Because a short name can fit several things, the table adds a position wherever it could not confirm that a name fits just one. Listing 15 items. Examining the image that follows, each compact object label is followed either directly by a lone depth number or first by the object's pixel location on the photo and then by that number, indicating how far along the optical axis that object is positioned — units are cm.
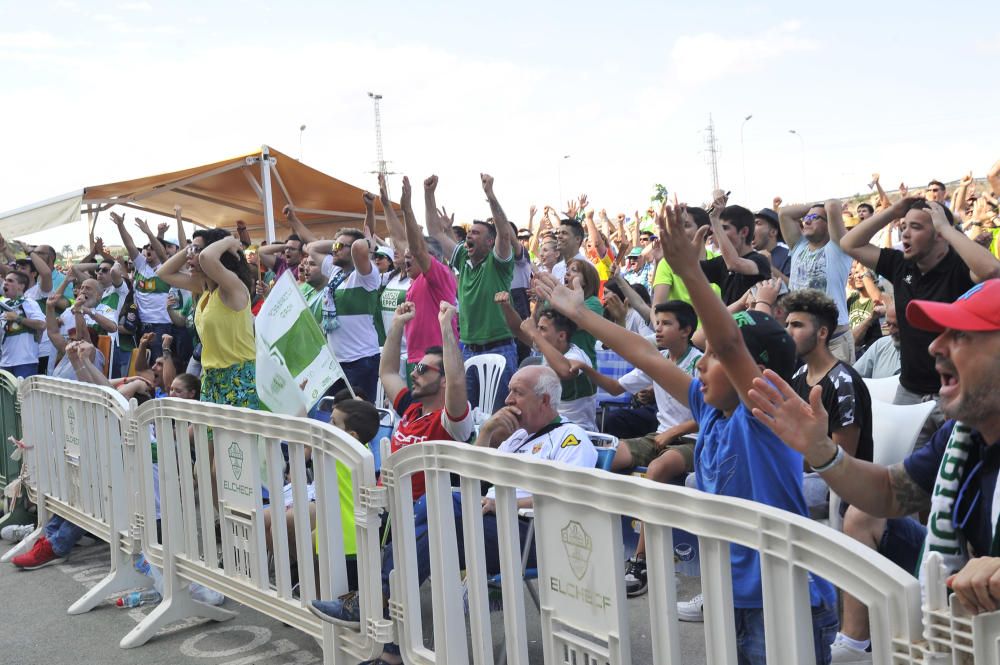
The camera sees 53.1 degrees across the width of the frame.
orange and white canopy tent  1383
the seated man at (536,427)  482
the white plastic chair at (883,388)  587
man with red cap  248
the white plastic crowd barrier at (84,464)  641
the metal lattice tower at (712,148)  6059
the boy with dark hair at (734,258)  775
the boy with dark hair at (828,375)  457
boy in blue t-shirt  315
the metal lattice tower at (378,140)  5470
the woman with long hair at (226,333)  714
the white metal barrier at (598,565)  222
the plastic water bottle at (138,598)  632
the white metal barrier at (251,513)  424
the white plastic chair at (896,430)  484
